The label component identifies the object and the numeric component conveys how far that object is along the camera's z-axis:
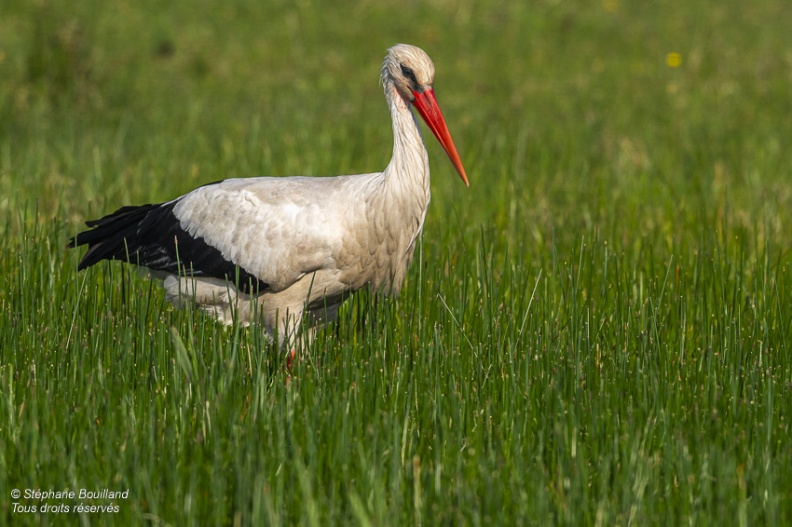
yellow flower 26.59
